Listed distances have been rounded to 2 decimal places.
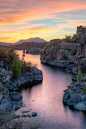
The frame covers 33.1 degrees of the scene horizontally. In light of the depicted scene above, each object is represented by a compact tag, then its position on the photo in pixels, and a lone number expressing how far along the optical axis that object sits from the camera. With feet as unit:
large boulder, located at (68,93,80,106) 99.17
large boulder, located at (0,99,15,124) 84.94
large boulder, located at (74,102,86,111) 92.12
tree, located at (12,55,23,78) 151.33
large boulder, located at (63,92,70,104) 104.38
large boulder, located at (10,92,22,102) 104.00
